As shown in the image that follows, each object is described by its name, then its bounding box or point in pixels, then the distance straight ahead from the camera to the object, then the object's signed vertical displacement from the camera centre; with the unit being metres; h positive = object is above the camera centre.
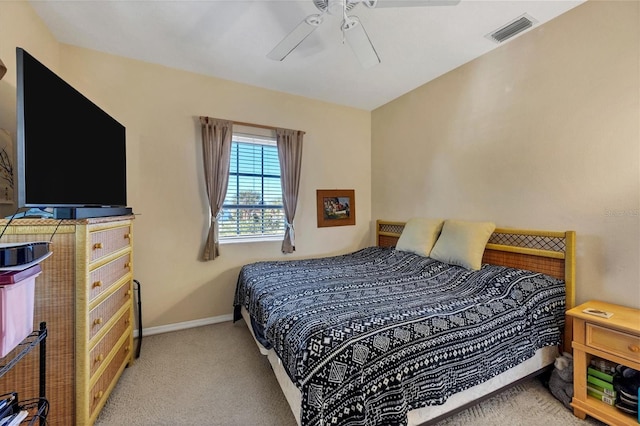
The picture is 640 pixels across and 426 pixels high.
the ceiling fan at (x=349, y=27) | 1.56 +1.22
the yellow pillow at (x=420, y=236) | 2.80 -0.27
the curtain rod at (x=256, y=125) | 3.09 +1.03
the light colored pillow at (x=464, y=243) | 2.33 -0.30
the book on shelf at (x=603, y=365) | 1.66 -0.98
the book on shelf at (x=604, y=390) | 1.58 -1.10
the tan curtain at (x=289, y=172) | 3.30 +0.49
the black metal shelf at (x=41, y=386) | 1.14 -0.77
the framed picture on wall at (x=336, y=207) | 3.64 +0.06
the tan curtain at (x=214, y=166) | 2.90 +0.50
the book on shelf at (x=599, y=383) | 1.60 -1.06
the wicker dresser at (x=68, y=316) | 1.27 -0.53
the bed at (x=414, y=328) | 1.22 -0.66
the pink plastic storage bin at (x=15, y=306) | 0.89 -0.35
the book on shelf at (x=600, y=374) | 1.62 -1.02
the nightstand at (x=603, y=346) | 1.46 -0.79
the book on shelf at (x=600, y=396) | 1.58 -1.13
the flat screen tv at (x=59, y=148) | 1.21 +0.35
